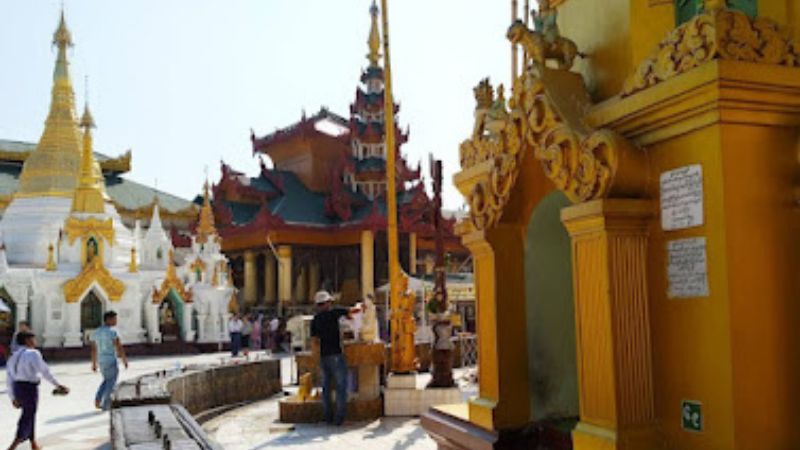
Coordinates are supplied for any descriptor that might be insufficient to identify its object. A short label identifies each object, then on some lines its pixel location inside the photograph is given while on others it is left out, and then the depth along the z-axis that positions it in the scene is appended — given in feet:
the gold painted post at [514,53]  23.06
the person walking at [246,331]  94.01
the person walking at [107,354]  36.96
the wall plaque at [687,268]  13.14
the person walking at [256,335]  101.55
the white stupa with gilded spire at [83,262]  94.27
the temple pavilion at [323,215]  125.90
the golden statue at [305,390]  39.32
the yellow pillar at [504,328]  18.29
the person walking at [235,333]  86.69
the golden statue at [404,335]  42.01
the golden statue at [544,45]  16.56
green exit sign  13.35
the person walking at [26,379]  29.14
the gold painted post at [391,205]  44.01
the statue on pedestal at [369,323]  46.20
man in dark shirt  35.50
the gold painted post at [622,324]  13.92
